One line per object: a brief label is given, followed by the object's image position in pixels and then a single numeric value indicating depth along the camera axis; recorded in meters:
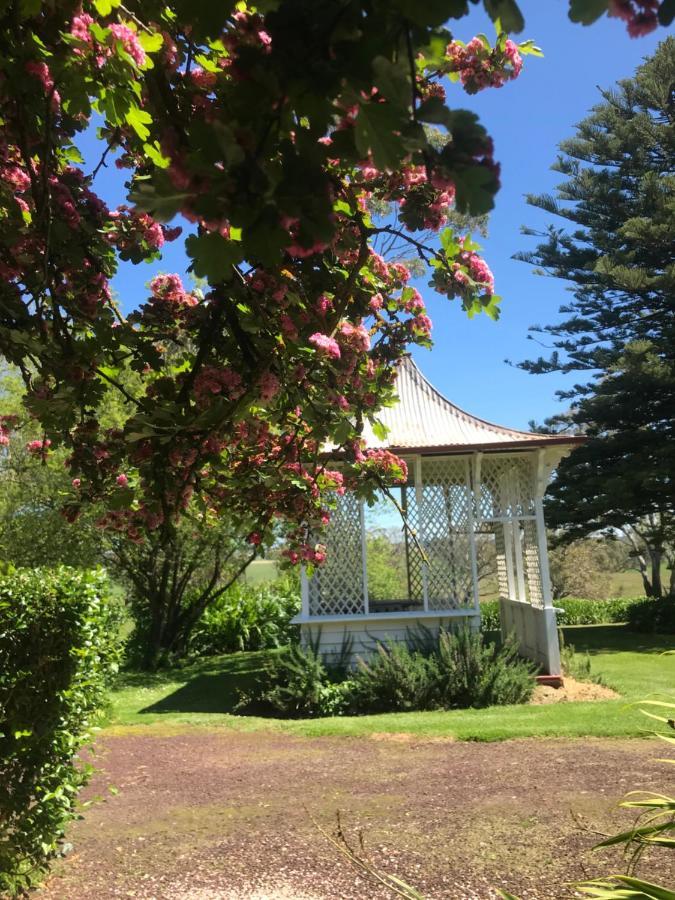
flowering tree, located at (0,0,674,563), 0.91
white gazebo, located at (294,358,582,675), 9.62
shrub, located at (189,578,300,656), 16.02
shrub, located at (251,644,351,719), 8.38
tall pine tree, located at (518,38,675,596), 17.33
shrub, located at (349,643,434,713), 8.19
